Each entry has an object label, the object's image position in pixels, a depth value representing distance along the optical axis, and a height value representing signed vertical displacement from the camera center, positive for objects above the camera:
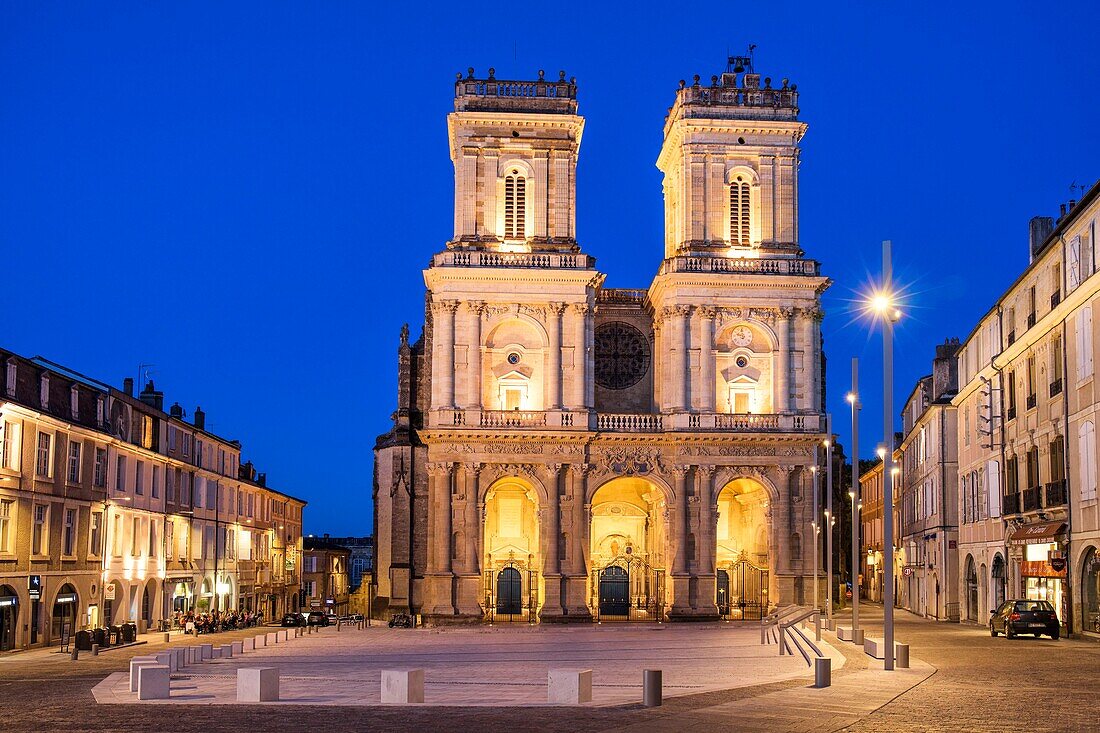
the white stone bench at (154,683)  26.59 -2.58
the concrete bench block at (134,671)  27.72 -2.47
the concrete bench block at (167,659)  32.53 -2.60
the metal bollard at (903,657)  30.92 -2.29
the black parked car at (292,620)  72.06 -3.68
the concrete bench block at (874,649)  33.97 -2.37
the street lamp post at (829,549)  47.78 +0.24
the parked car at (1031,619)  43.28 -1.98
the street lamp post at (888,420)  30.12 +3.12
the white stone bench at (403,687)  24.84 -2.45
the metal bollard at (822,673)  26.61 -2.29
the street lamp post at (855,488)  38.31 +1.99
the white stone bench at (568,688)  24.45 -2.41
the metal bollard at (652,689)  24.08 -2.38
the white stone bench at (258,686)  25.88 -2.56
